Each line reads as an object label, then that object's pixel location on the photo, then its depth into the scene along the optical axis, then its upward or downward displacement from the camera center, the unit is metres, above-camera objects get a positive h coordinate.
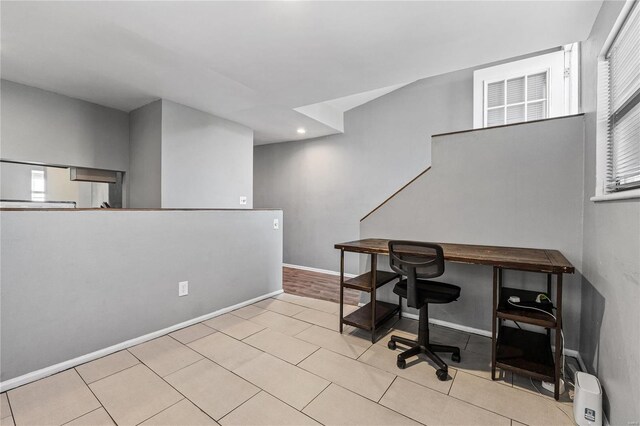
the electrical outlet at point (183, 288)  2.79 -0.79
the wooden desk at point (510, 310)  1.77 -0.69
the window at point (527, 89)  3.03 +1.40
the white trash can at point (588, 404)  1.46 -1.01
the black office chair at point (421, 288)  1.98 -0.61
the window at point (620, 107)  1.38 +0.58
